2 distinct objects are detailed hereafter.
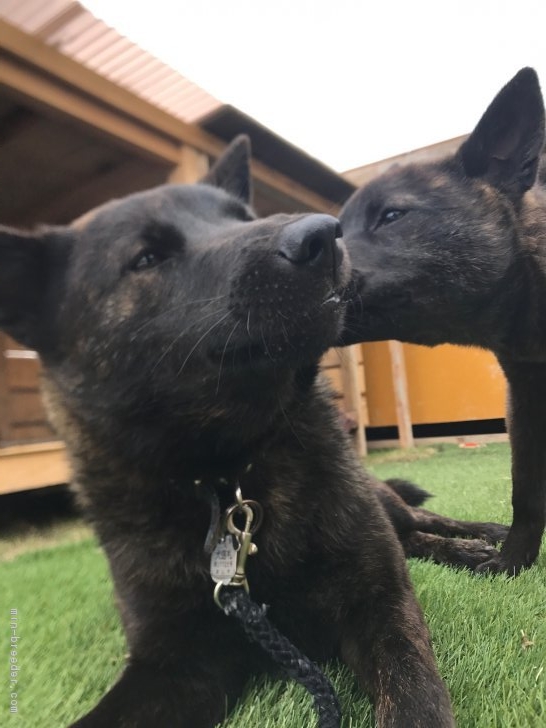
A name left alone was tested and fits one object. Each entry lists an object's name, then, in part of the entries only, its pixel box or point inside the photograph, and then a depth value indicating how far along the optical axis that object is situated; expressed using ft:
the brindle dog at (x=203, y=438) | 1.18
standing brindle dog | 2.10
